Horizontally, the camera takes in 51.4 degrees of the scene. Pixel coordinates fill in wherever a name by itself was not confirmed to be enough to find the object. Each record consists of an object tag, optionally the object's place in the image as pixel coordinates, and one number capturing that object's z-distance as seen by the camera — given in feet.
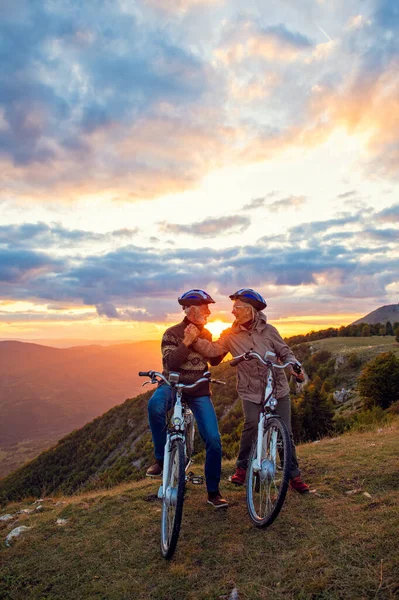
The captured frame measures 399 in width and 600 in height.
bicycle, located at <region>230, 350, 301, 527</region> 16.67
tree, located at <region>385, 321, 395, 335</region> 221.42
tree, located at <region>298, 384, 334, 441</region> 61.55
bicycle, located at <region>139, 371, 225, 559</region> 14.87
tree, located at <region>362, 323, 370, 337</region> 226.38
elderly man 18.75
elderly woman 19.85
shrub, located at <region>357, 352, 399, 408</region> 74.02
